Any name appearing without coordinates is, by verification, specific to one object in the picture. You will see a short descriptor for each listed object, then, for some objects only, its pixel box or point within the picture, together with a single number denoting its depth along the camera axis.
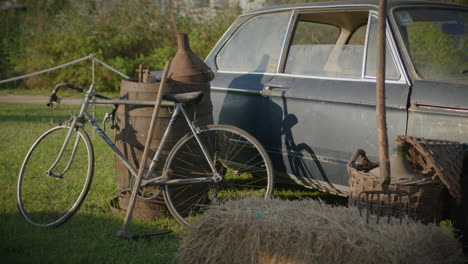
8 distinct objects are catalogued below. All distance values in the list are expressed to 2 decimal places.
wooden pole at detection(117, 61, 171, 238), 3.85
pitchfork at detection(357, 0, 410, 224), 3.06
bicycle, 4.05
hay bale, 2.49
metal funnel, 4.27
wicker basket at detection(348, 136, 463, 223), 3.14
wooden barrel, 4.14
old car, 3.60
